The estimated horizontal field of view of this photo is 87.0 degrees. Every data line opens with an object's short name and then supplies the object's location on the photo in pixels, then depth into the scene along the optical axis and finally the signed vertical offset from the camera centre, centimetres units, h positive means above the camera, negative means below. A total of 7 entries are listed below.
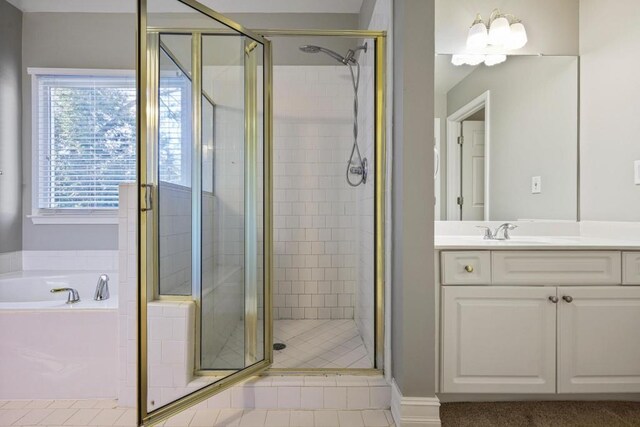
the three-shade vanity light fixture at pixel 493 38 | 212 +110
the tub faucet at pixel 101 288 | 216 -52
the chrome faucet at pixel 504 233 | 199 -13
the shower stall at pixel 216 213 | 145 -2
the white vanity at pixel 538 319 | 165 -53
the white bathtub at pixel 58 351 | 174 -74
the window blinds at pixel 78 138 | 263 +55
